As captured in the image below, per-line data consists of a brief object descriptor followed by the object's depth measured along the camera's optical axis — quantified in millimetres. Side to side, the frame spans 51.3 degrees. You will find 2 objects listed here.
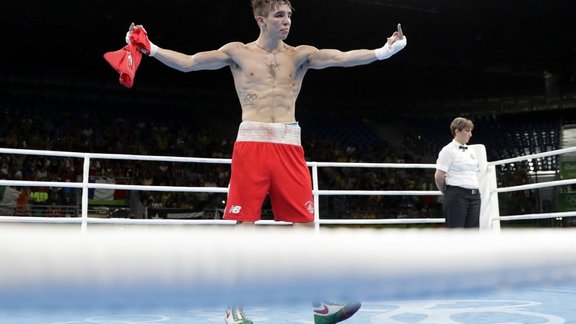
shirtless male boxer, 2258
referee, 3994
